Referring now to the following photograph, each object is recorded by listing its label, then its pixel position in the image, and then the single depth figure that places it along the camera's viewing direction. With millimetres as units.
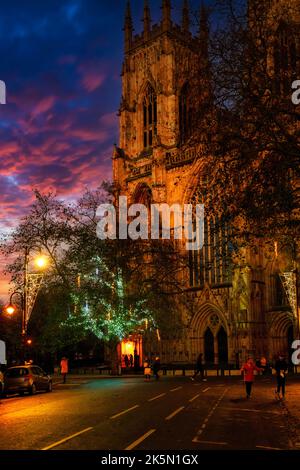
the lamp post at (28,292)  28922
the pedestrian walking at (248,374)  19516
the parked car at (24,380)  24375
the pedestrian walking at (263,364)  37406
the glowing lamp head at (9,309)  28492
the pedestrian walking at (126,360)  47856
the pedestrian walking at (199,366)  31828
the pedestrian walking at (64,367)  33381
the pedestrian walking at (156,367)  34012
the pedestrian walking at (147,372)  33594
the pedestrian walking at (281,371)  19875
